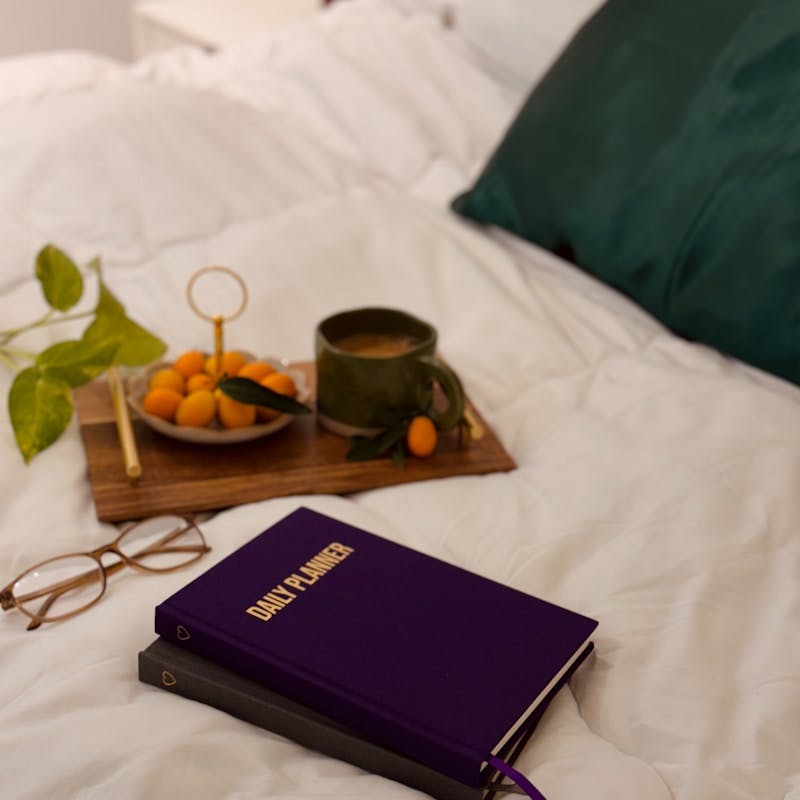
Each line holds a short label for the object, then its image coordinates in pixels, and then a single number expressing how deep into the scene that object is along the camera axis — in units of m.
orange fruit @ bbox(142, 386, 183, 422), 0.99
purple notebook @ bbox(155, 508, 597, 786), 0.66
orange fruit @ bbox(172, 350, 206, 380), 1.04
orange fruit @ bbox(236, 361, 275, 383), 1.04
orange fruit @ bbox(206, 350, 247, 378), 1.05
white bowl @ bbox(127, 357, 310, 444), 0.99
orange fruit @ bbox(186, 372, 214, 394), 1.01
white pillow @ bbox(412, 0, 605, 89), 1.66
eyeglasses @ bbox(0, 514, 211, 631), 0.80
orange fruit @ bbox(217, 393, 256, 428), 0.99
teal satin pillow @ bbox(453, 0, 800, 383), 1.14
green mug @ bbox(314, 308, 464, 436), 1.01
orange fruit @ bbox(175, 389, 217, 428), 0.99
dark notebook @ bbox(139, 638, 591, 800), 0.65
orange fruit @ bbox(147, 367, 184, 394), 1.02
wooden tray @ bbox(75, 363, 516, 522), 0.93
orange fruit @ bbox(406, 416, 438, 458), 1.00
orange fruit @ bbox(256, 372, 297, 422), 1.02
